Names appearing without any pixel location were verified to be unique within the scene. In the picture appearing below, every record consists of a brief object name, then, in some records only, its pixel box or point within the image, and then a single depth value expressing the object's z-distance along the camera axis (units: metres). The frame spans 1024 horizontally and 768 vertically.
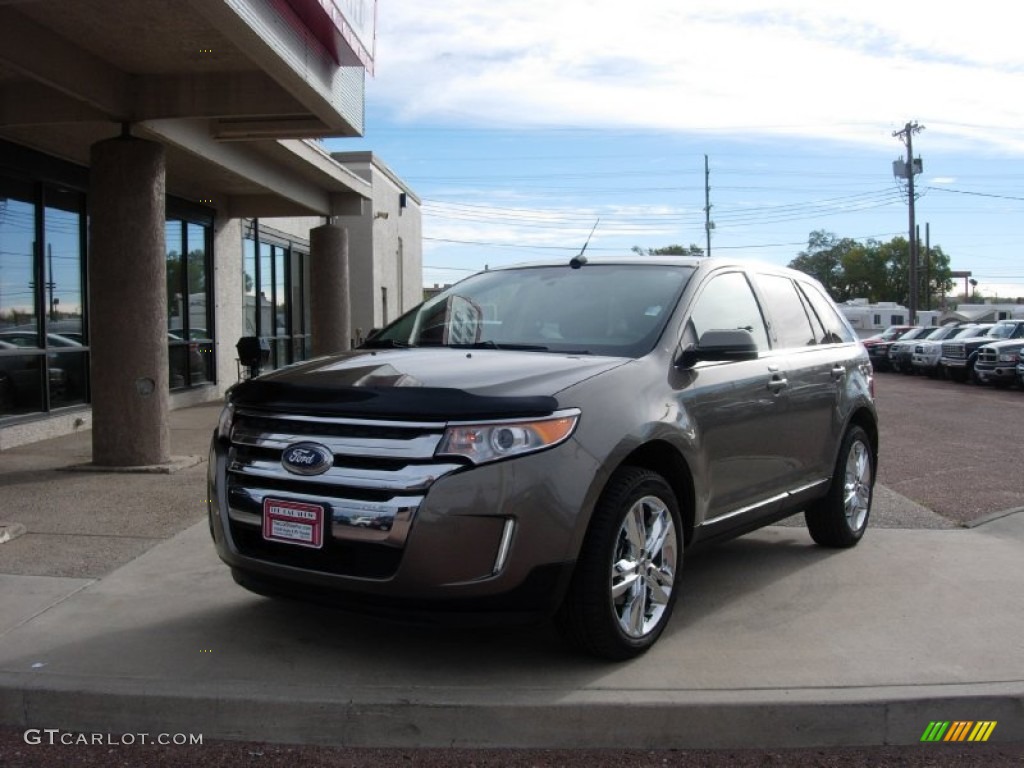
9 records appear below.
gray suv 3.50
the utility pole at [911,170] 46.16
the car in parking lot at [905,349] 29.89
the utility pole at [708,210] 71.19
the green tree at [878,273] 94.94
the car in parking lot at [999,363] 22.28
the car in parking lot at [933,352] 27.12
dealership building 7.62
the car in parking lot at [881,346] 32.43
